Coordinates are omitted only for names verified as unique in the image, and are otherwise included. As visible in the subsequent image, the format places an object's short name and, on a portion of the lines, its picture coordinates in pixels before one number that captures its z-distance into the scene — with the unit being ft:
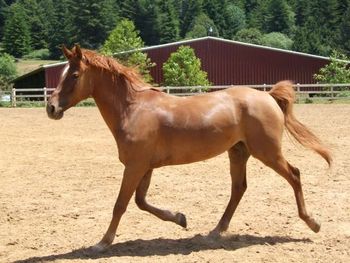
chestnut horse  17.04
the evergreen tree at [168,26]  360.69
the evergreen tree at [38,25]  363.56
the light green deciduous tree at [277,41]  302.25
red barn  136.26
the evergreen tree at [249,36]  320.00
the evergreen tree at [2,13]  402.11
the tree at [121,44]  127.24
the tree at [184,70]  124.36
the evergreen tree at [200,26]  359.33
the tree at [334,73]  122.42
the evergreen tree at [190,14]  418.31
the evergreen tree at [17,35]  343.05
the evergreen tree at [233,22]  414.12
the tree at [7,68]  214.42
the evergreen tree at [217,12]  419.13
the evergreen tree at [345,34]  252.85
